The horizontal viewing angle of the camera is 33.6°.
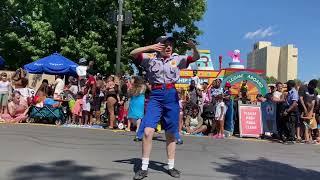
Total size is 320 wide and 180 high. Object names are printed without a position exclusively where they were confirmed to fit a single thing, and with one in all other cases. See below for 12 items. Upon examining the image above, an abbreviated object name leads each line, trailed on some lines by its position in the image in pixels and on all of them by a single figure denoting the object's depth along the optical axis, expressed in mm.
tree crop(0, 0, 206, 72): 30875
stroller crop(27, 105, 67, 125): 15680
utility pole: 18422
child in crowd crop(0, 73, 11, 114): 16125
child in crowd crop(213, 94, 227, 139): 14320
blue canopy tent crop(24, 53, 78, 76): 21375
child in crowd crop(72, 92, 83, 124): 15932
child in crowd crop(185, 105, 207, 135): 15000
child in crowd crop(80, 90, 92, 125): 15867
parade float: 20344
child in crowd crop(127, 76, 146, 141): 12781
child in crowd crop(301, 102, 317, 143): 14391
